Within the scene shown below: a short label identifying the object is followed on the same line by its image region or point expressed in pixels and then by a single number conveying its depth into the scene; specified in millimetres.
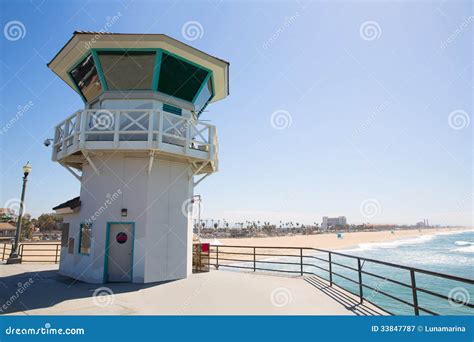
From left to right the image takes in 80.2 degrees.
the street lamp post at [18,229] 14735
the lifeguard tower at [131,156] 9820
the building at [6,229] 61375
